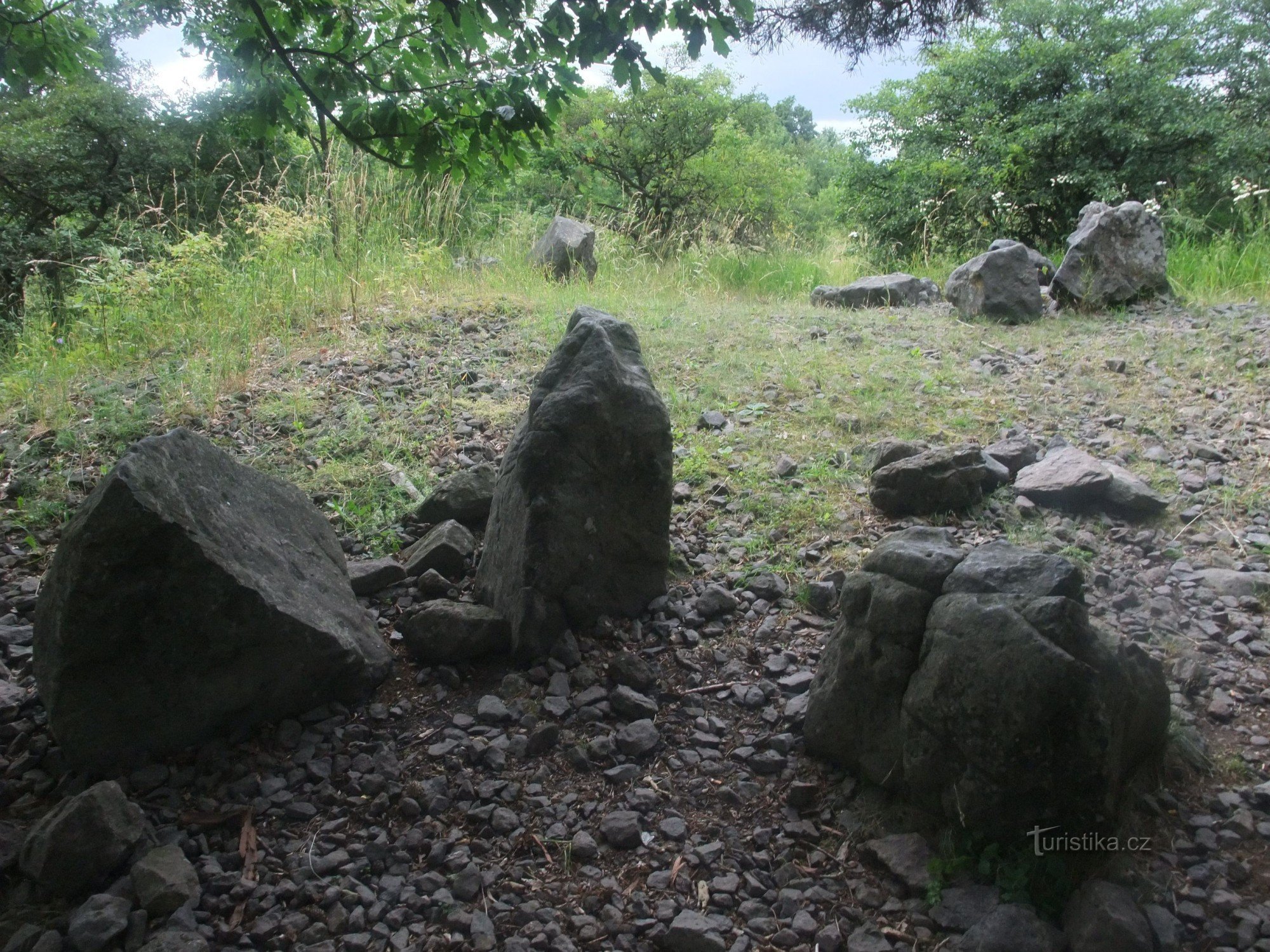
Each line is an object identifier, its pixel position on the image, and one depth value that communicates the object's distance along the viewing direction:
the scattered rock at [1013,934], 1.74
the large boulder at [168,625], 2.24
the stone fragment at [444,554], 3.25
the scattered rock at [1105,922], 1.69
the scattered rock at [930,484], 3.58
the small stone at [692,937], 1.87
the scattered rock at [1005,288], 6.62
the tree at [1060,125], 8.38
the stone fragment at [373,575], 3.16
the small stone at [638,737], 2.45
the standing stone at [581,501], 2.82
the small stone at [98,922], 1.83
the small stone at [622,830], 2.16
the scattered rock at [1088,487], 3.49
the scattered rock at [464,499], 3.59
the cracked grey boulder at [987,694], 1.83
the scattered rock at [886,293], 7.70
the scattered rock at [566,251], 8.09
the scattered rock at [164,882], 1.94
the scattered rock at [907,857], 1.96
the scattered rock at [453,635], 2.79
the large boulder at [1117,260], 6.68
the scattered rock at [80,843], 1.97
